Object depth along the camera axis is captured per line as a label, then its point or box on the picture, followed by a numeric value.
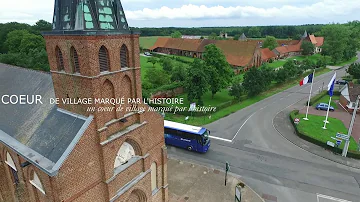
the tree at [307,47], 99.81
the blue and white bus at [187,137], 25.08
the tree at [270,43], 99.88
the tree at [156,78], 46.41
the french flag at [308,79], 31.59
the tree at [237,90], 40.59
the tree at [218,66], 41.28
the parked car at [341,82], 54.22
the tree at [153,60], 70.18
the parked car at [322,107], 38.12
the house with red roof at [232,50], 66.56
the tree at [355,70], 53.03
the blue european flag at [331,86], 29.02
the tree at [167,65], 60.04
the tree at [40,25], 87.12
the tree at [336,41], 78.94
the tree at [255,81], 41.97
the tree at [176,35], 133.32
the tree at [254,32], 184.40
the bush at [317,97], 41.89
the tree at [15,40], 63.59
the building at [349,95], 37.47
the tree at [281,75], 50.75
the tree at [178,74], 48.78
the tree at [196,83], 36.19
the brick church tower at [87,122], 10.48
